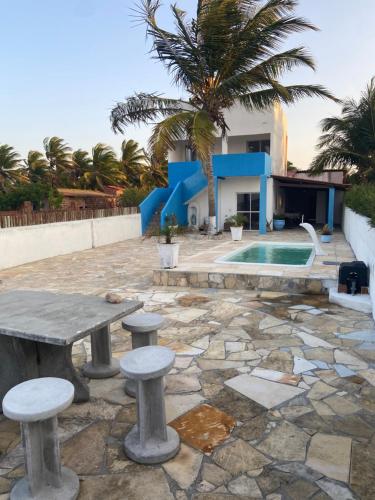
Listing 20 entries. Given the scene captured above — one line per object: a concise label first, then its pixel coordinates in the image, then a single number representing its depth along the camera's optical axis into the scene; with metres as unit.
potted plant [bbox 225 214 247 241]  14.43
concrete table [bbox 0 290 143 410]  2.75
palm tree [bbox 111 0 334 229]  13.18
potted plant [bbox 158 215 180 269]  8.16
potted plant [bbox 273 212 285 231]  18.84
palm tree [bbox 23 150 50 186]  35.59
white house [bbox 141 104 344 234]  17.41
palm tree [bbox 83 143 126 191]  35.28
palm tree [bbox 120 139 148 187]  36.91
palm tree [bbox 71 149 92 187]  37.09
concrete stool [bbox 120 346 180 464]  2.53
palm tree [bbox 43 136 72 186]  36.91
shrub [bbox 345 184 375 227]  6.01
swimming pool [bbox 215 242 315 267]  9.21
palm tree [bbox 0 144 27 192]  31.03
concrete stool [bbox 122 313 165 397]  3.52
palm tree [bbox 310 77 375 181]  18.84
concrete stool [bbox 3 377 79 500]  2.09
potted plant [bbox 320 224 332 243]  13.62
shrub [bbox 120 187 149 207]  21.55
